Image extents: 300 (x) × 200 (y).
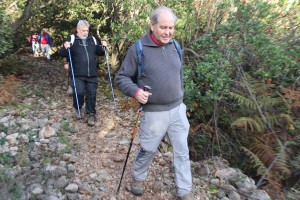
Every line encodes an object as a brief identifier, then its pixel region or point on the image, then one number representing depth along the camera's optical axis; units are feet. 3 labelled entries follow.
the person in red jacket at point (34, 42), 24.12
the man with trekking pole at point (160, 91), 7.19
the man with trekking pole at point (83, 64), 12.23
